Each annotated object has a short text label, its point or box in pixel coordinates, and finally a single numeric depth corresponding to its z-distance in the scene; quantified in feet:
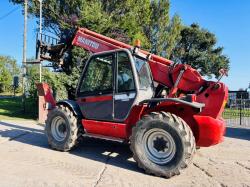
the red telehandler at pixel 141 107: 12.05
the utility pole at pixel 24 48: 36.63
